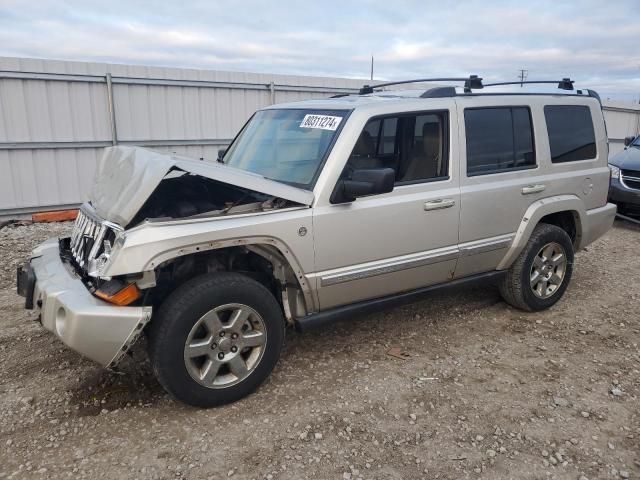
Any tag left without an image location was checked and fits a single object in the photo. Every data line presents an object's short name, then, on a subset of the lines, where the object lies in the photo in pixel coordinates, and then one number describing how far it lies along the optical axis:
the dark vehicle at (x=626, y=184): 8.74
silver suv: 2.98
